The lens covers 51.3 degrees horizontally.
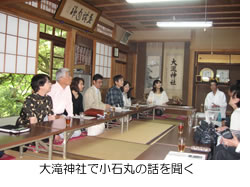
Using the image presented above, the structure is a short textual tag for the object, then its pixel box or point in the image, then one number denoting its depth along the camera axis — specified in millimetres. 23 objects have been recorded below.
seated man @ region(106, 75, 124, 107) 5465
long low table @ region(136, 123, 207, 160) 2023
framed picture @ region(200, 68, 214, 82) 8547
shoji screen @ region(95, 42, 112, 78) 6934
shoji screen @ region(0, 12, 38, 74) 4089
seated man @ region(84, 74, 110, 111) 5031
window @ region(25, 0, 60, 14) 4484
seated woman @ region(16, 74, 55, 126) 3107
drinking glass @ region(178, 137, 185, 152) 2049
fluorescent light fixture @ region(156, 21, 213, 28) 5574
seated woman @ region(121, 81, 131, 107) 6160
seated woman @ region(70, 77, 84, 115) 4445
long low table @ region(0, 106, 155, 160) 2068
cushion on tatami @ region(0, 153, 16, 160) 2960
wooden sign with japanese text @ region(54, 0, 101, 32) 4784
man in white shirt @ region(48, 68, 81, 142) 3949
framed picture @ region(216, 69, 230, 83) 8414
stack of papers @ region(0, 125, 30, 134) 2293
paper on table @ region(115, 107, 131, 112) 4628
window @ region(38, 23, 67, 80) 6955
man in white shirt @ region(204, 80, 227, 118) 6285
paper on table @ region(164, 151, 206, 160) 1826
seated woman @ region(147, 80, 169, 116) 6914
